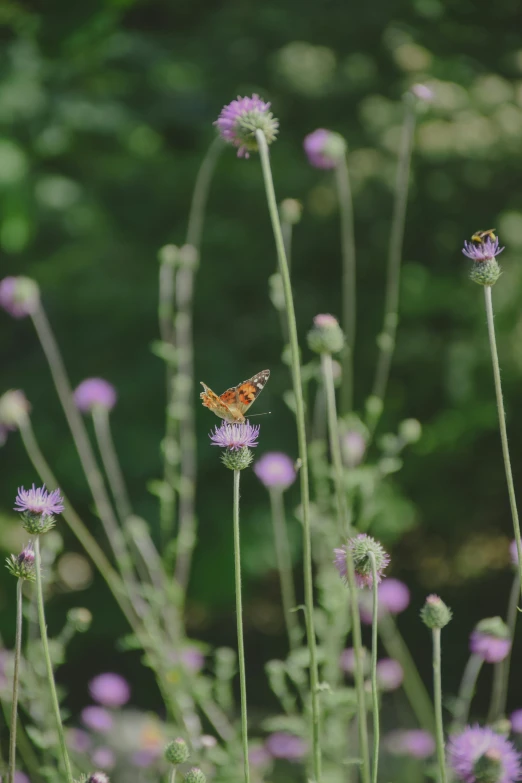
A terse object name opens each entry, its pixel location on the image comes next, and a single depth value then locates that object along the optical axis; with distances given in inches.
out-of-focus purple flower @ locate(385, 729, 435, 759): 196.7
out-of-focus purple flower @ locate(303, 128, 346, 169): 166.2
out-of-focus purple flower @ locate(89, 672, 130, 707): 203.2
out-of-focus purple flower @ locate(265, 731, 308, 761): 207.7
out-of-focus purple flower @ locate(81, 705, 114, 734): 190.2
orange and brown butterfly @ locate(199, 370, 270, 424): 113.1
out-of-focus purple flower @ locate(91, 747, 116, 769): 172.9
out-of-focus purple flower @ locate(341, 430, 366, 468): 181.1
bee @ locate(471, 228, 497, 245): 103.6
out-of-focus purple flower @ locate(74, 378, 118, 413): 188.4
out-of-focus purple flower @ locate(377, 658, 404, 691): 203.6
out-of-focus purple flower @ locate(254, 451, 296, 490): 171.0
